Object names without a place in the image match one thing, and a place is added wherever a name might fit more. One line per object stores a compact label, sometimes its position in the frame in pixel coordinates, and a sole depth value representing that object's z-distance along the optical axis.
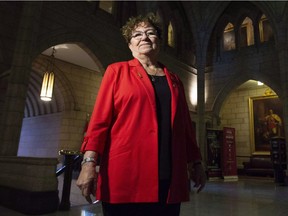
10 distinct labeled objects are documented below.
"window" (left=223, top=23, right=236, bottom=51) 14.10
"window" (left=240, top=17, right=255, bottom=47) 13.55
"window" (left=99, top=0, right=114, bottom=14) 9.89
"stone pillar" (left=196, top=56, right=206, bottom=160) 11.72
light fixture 7.63
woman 1.14
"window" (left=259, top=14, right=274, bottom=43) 12.77
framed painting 13.53
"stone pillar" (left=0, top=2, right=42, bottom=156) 5.34
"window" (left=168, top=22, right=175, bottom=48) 13.56
